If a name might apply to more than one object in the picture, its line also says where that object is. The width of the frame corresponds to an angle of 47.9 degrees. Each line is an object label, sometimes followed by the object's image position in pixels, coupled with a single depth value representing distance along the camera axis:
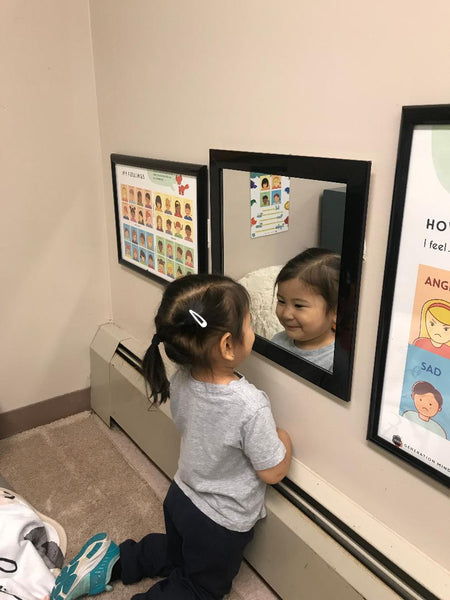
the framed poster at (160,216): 1.46
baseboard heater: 1.03
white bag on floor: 1.29
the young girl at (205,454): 1.14
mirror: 1.00
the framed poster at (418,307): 0.83
